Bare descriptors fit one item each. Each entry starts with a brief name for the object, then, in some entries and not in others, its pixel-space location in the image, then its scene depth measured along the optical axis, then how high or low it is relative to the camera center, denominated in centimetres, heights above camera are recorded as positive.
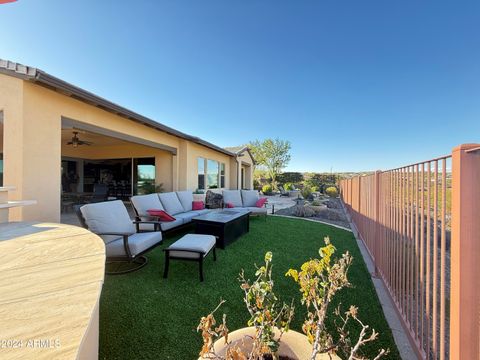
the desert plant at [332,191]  1609 -88
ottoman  323 -115
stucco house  374 +122
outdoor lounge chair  338 -103
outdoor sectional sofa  523 -81
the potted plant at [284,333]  100 -80
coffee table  472 -113
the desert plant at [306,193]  1422 -90
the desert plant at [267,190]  1866 -93
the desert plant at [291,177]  2277 +35
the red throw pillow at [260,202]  852 -94
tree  2294 +285
